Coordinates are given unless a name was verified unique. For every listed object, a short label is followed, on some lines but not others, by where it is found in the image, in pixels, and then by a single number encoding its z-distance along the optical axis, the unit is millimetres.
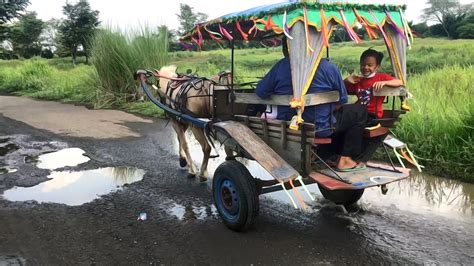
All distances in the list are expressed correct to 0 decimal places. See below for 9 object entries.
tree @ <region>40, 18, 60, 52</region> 40906
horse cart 3340
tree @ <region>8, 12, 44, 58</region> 37019
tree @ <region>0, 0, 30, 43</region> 18000
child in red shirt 4020
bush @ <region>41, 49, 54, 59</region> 39531
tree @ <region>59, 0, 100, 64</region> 27547
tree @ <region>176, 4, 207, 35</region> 44147
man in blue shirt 3697
